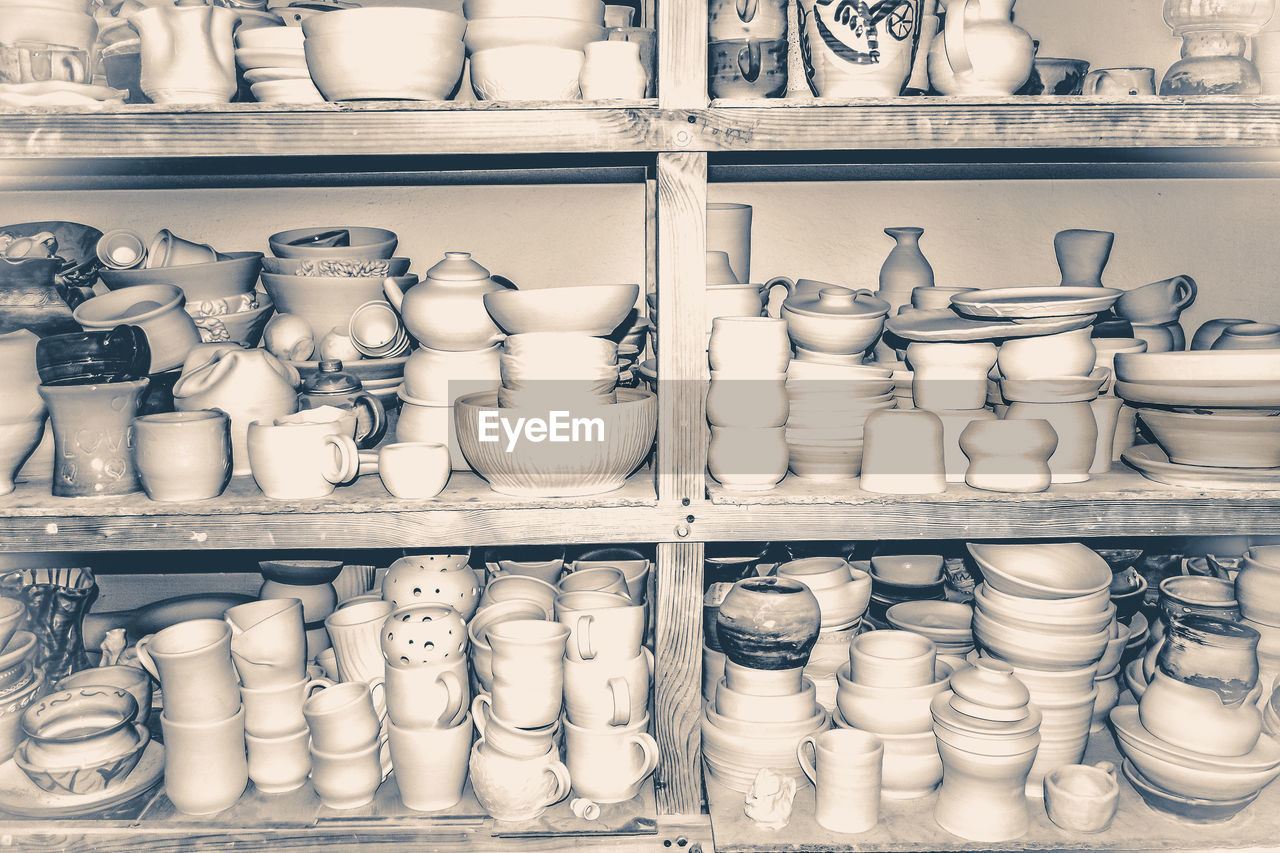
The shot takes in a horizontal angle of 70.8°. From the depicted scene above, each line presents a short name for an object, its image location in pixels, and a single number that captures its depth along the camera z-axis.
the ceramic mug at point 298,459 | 1.33
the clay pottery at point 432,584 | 1.54
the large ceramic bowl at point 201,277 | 1.53
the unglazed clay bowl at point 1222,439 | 1.37
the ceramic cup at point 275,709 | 1.41
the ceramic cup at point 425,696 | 1.37
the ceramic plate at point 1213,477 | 1.38
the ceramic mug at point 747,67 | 1.33
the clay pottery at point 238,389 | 1.42
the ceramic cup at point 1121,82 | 1.46
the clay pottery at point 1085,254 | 1.65
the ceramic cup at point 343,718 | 1.38
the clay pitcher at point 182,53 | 1.35
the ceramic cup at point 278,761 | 1.43
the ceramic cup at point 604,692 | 1.37
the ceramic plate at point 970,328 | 1.40
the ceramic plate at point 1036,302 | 1.39
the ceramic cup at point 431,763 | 1.38
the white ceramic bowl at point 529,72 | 1.32
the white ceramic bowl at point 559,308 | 1.38
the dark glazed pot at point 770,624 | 1.39
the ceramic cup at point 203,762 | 1.38
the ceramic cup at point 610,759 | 1.39
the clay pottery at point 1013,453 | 1.36
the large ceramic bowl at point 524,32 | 1.32
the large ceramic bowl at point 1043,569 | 1.42
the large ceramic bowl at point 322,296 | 1.58
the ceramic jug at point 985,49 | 1.32
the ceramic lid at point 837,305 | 1.44
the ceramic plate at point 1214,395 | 1.33
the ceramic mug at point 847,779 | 1.33
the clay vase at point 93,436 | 1.33
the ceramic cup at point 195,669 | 1.35
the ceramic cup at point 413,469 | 1.35
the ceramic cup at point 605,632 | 1.37
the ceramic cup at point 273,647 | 1.39
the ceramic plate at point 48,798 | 1.38
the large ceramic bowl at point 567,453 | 1.34
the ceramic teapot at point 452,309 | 1.44
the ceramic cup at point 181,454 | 1.31
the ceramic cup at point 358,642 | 1.48
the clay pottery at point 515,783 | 1.37
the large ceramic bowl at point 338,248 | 1.58
